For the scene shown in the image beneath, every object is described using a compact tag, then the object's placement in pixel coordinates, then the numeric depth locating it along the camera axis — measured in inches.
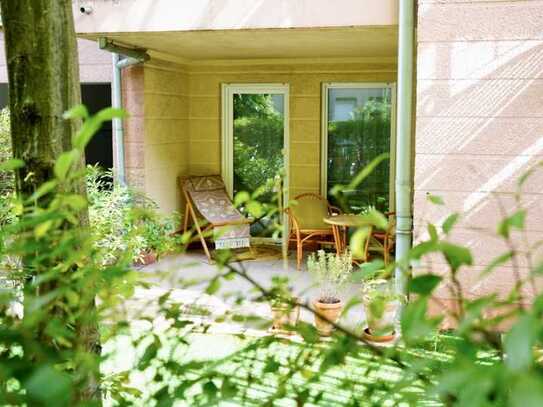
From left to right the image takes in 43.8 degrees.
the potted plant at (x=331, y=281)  214.2
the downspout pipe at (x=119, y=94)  289.6
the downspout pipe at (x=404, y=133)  208.8
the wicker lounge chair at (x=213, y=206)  314.4
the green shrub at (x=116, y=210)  217.6
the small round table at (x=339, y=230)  290.8
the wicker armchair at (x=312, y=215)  331.6
